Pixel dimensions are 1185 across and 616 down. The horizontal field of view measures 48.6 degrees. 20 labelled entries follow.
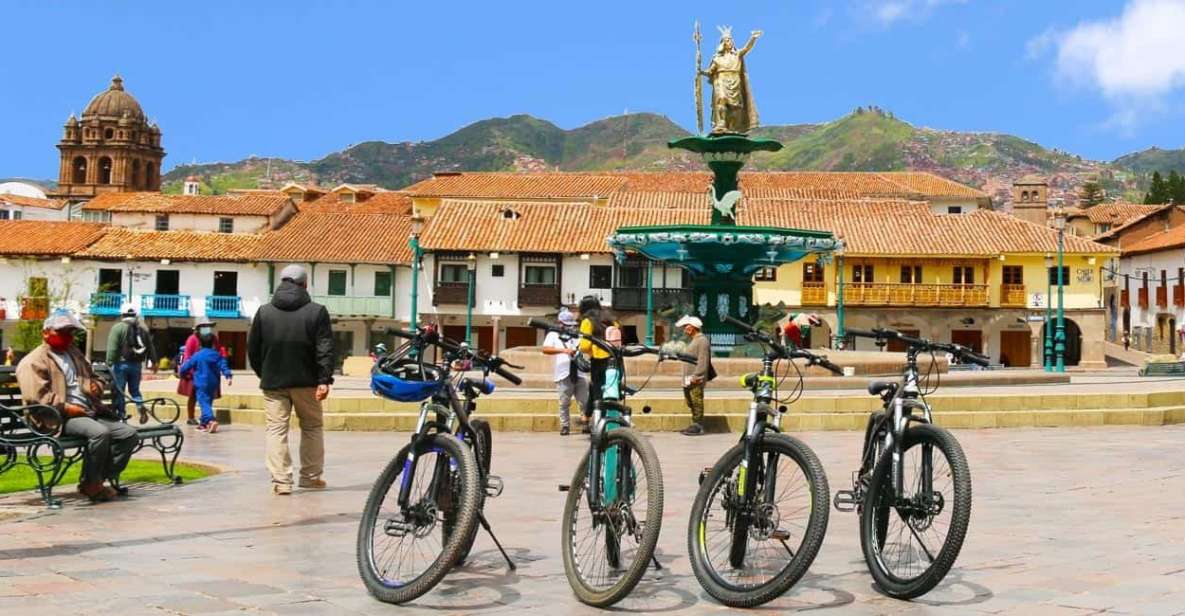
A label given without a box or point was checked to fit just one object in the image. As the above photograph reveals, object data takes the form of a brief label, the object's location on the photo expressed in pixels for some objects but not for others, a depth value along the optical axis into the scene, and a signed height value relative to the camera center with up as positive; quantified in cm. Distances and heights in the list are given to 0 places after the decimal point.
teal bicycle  592 -74
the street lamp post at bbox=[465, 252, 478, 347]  4852 +271
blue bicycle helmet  666 -18
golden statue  2661 +516
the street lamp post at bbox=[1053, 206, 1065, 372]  3784 +99
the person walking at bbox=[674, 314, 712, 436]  1470 -33
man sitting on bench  915 -38
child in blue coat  1633 -42
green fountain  2433 +202
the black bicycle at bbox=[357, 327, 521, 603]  589 -73
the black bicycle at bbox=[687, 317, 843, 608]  584 -76
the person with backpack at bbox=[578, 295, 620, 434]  1263 +15
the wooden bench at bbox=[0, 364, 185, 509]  897 -68
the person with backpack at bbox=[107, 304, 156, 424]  1631 -10
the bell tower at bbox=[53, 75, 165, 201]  11150 +1627
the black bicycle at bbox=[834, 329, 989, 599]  591 -72
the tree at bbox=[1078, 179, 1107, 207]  11300 +1327
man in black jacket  983 -9
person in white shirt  1536 -48
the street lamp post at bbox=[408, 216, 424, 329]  4597 +363
